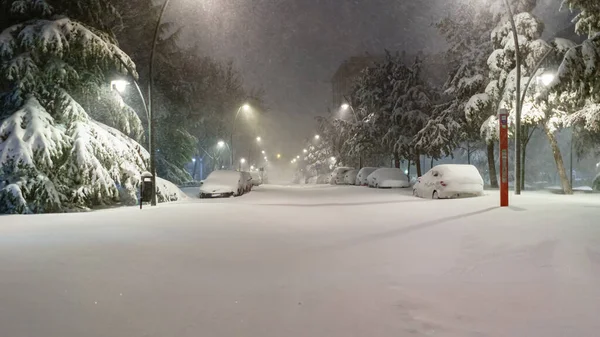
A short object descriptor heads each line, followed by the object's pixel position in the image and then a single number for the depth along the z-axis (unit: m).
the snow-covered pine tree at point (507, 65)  25.44
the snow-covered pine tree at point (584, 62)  15.62
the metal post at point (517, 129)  19.75
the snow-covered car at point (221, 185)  26.84
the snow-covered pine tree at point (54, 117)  16.34
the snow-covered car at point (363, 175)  42.69
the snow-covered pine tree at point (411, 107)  43.37
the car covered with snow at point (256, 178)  51.23
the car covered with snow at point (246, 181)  30.13
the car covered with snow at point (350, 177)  48.28
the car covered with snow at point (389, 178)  34.69
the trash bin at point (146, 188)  18.12
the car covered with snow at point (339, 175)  50.32
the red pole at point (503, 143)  15.46
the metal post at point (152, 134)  18.71
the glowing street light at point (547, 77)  20.39
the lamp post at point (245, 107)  48.08
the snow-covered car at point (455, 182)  20.62
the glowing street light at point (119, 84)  19.39
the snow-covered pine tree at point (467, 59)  31.64
